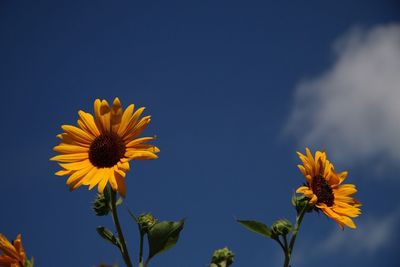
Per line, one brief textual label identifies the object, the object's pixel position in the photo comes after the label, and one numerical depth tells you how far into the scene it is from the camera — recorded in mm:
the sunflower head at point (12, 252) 2973
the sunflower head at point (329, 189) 3988
